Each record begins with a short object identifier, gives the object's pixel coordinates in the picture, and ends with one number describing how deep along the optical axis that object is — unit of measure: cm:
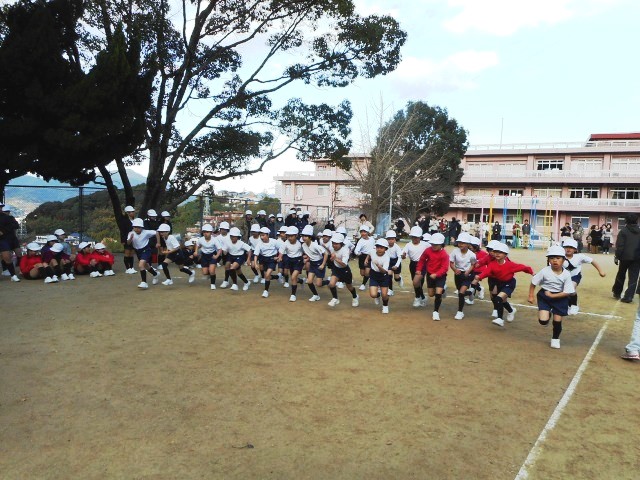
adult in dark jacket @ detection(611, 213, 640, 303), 1030
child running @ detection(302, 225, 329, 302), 976
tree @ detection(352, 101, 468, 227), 2739
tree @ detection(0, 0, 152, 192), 1238
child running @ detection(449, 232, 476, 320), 850
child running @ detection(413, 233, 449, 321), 844
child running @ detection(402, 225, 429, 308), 948
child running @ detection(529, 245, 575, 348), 666
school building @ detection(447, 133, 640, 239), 3788
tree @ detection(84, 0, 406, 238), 1544
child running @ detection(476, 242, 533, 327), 780
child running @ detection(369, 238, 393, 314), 868
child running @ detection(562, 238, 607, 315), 853
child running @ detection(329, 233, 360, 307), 934
